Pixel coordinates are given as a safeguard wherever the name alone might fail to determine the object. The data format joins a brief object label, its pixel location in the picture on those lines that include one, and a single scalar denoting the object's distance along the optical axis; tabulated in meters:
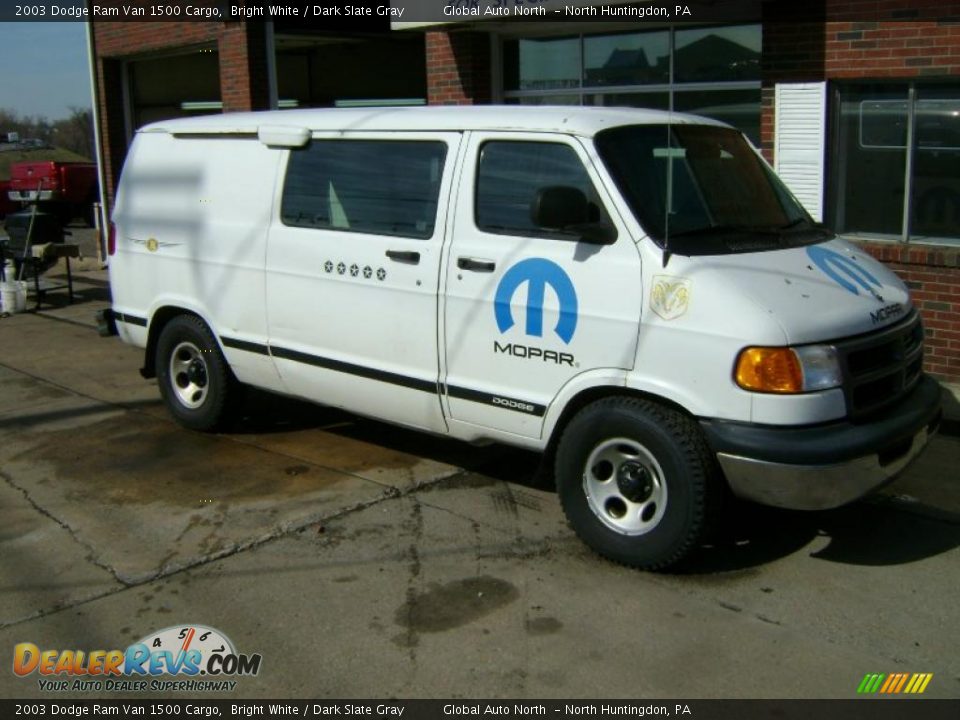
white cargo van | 4.50
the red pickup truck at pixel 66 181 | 27.55
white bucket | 12.40
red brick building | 7.76
